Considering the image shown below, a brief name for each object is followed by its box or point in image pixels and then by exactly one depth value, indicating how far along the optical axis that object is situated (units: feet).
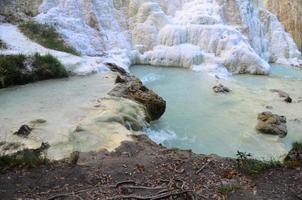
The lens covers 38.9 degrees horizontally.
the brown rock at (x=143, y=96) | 38.16
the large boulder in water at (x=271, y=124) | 37.22
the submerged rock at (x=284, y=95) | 47.29
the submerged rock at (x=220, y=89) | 49.59
